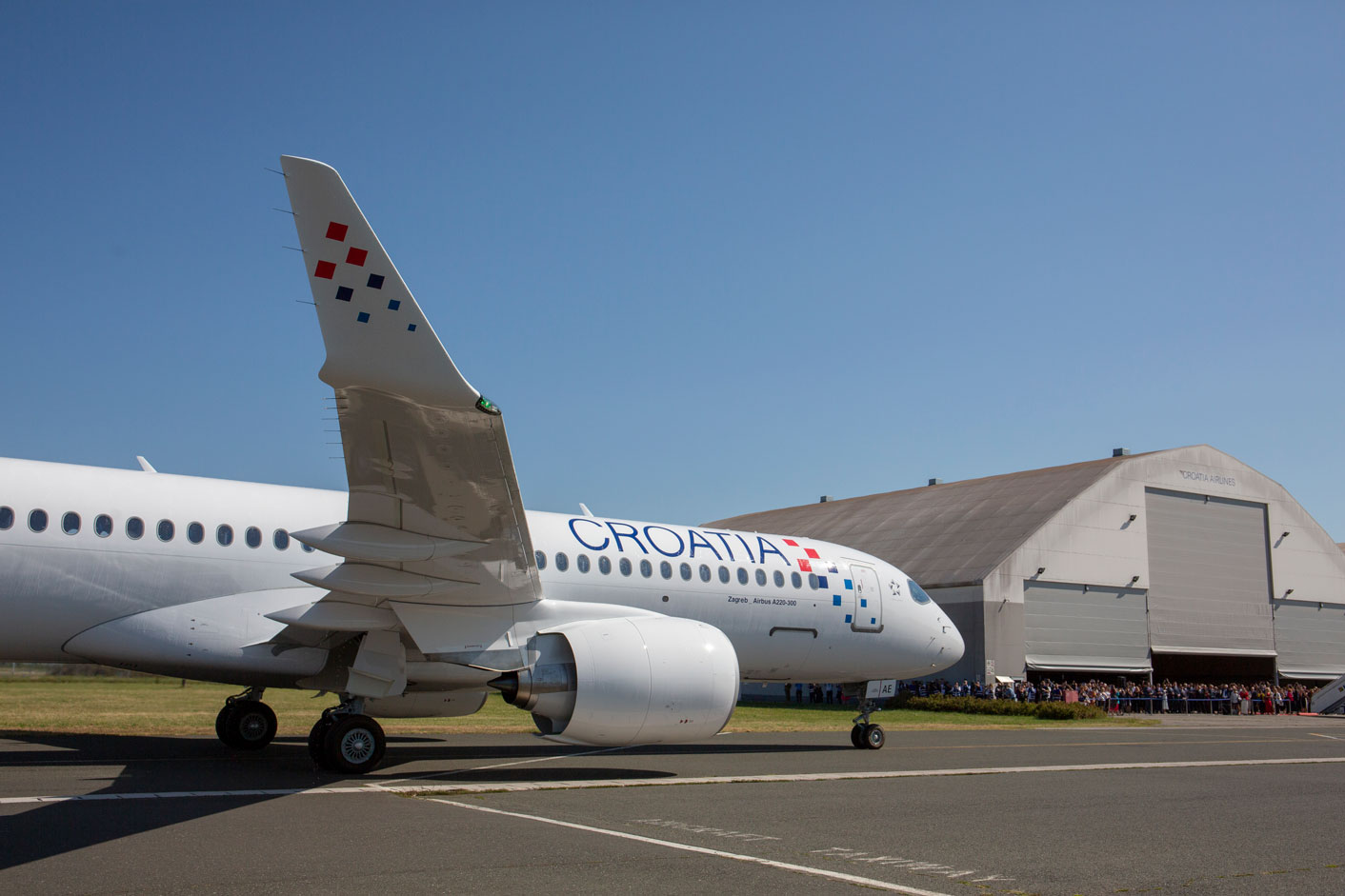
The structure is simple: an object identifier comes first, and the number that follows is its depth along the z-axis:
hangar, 39.62
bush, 32.38
